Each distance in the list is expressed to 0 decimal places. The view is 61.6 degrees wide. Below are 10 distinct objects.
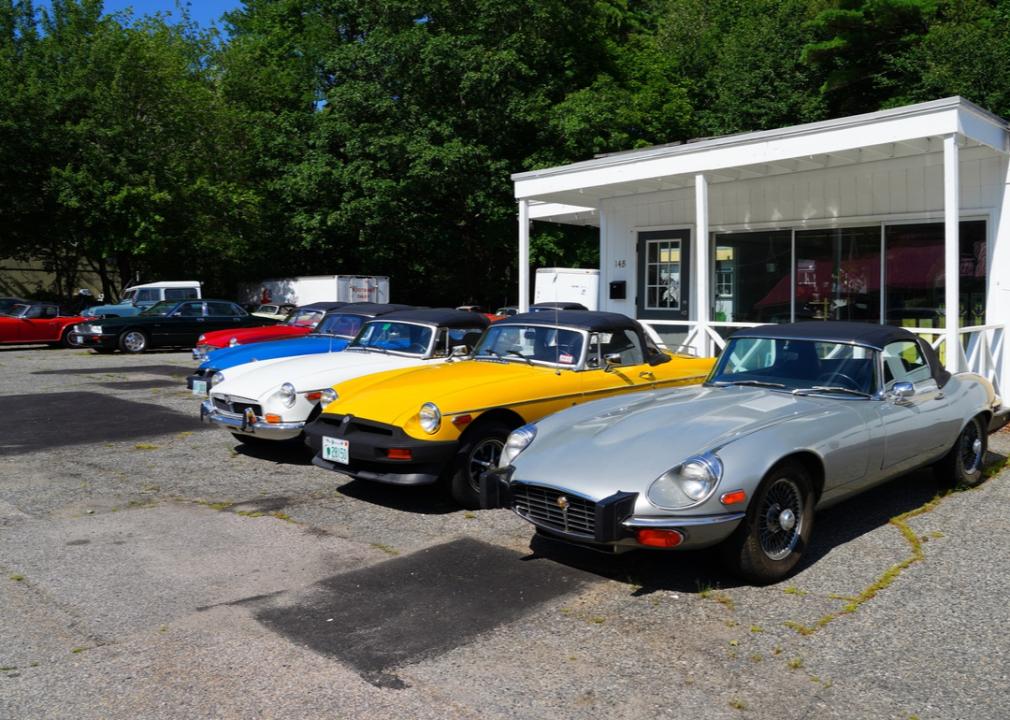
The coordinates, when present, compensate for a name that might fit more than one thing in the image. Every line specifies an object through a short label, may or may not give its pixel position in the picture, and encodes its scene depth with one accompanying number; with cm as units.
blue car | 1022
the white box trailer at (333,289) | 2911
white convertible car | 786
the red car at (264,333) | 1412
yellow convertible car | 624
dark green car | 2083
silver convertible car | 446
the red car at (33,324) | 2184
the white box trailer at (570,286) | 2302
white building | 954
